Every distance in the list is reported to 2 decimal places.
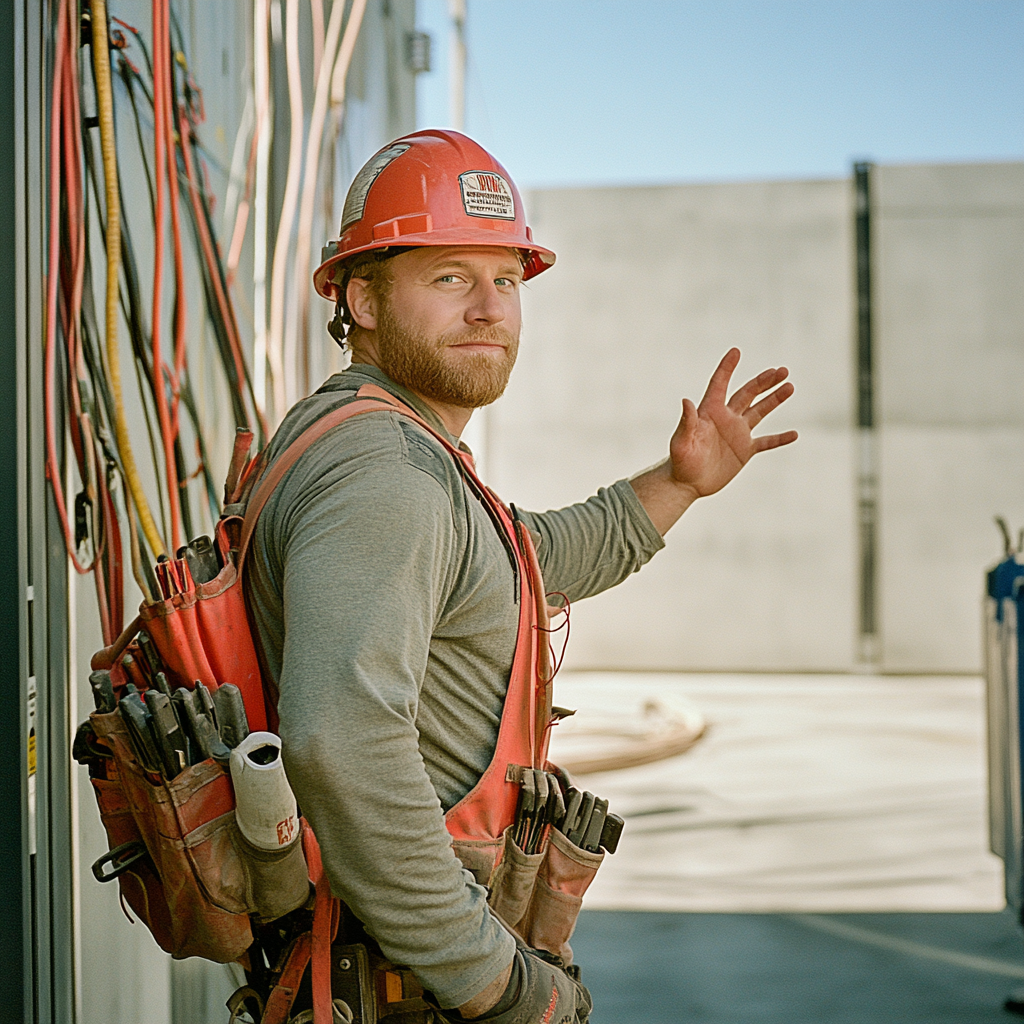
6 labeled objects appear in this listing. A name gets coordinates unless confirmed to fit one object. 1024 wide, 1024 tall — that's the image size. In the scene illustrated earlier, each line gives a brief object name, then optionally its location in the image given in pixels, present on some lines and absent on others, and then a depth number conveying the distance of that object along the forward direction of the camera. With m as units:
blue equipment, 3.67
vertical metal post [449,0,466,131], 6.52
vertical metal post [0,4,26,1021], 1.79
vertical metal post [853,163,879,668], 11.81
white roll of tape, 1.32
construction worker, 1.29
